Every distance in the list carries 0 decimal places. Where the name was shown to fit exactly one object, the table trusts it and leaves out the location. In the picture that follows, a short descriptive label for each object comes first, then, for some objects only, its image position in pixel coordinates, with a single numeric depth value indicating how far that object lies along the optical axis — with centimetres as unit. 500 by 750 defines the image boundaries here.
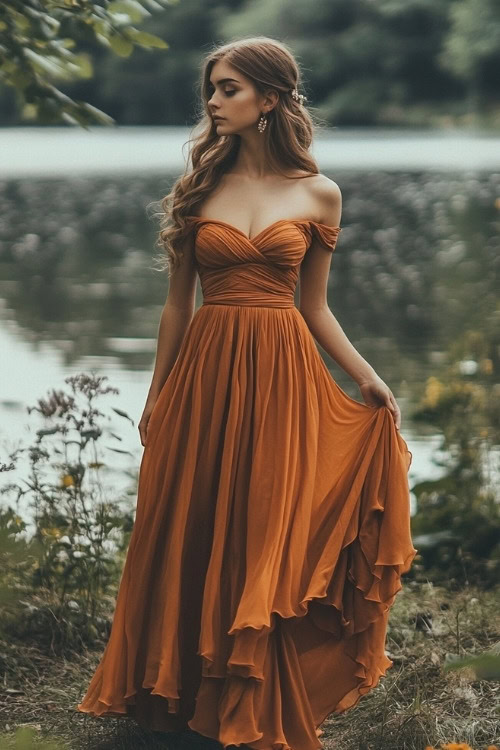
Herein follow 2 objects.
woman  561
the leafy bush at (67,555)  739
